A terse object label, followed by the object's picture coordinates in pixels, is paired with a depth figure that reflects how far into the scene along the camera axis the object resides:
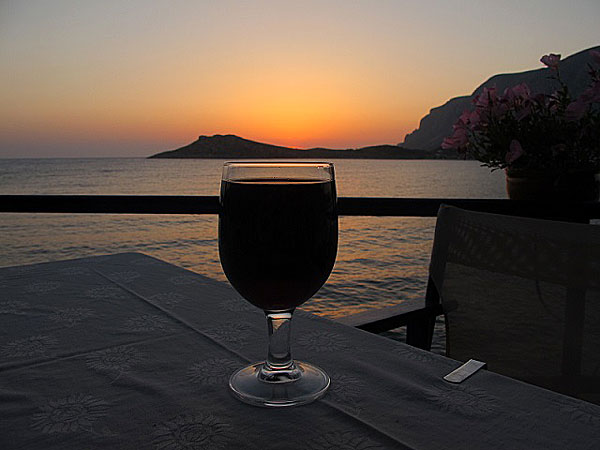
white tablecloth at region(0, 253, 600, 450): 0.41
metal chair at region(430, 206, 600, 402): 1.02
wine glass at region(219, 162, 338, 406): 0.48
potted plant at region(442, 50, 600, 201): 1.67
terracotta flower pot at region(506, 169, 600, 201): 1.81
